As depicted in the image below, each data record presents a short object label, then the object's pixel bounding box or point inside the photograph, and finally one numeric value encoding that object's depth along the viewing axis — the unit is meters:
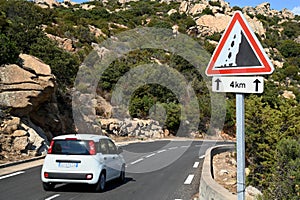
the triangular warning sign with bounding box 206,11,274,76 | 4.56
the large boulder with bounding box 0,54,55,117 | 22.64
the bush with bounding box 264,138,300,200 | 6.52
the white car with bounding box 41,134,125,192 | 10.88
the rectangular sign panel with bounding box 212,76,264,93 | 4.59
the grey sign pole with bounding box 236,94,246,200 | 4.49
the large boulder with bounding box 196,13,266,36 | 91.01
